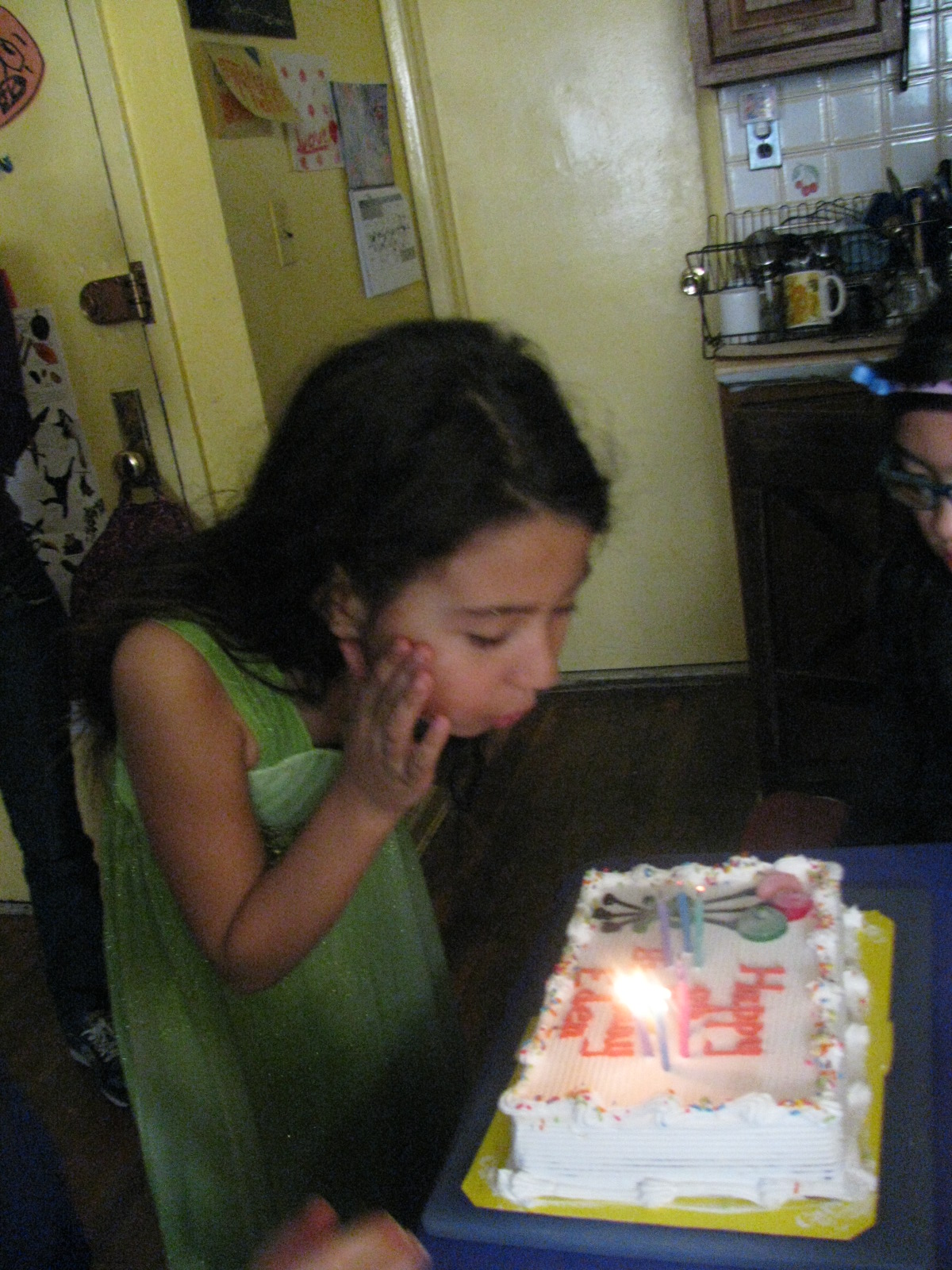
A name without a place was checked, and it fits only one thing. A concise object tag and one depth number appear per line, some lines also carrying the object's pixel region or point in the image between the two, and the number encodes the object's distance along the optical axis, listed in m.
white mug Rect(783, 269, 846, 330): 2.29
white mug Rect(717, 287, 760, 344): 2.43
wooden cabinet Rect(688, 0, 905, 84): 2.33
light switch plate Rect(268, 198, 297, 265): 2.21
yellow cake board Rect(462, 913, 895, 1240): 0.68
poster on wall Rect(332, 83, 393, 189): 2.52
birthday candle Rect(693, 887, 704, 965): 0.89
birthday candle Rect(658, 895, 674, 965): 0.88
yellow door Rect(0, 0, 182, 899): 1.91
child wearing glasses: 1.25
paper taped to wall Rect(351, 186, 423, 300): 2.59
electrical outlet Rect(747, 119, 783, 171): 2.71
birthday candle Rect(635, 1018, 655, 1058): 0.79
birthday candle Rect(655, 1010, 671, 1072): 0.77
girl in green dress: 0.87
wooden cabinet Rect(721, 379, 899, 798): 2.16
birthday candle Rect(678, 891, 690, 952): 0.90
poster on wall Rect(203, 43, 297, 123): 2.04
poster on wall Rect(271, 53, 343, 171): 2.29
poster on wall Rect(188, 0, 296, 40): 2.00
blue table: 0.66
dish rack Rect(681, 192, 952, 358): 2.28
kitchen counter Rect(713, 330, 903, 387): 2.14
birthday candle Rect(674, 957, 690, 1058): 0.79
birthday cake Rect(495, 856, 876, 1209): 0.71
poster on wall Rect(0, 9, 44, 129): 1.91
